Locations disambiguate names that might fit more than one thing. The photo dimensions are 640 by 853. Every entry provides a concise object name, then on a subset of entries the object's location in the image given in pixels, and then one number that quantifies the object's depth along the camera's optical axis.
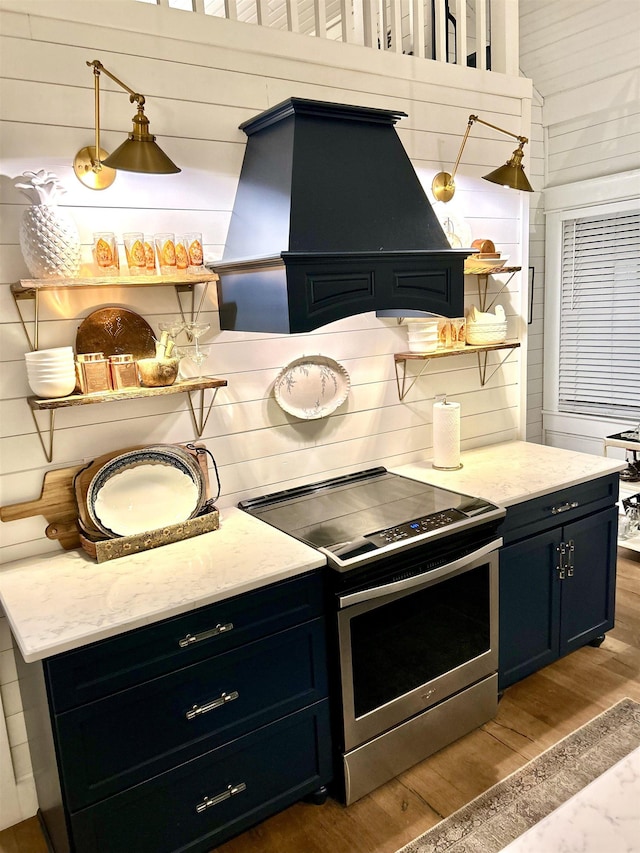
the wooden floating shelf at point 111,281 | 1.84
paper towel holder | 2.84
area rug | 2.01
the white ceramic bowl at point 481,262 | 2.78
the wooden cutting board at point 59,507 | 2.07
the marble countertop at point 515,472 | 2.56
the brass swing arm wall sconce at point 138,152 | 1.86
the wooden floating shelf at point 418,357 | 2.76
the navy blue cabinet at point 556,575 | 2.57
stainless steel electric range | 2.06
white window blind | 4.26
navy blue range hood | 2.05
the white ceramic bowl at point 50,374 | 1.91
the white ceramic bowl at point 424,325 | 2.75
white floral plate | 2.54
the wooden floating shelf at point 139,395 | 1.92
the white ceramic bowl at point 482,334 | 2.91
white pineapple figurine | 1.86
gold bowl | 2.06
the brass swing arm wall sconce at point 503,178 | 2.72
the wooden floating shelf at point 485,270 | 2.79
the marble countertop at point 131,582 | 1.64
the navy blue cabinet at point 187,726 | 1.66
